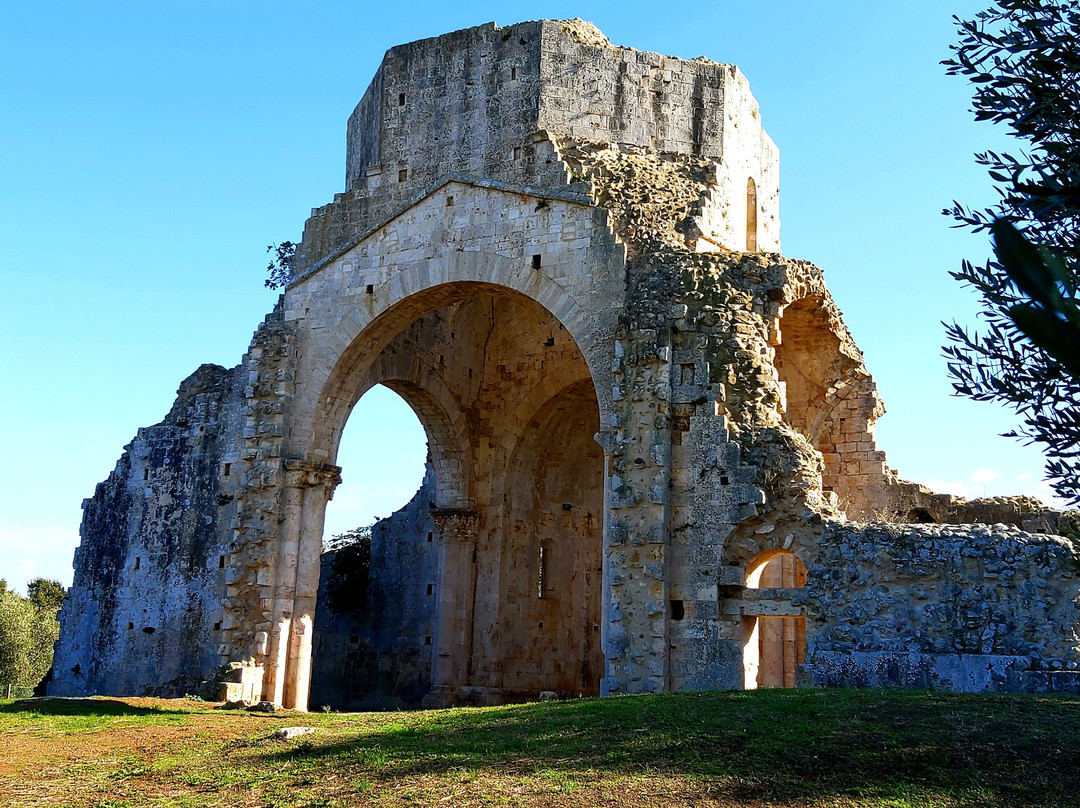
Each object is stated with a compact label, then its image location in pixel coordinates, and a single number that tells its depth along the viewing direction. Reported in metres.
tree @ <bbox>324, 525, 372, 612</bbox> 25.53
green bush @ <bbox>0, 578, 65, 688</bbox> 33.00
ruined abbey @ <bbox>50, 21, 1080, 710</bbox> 14.54
